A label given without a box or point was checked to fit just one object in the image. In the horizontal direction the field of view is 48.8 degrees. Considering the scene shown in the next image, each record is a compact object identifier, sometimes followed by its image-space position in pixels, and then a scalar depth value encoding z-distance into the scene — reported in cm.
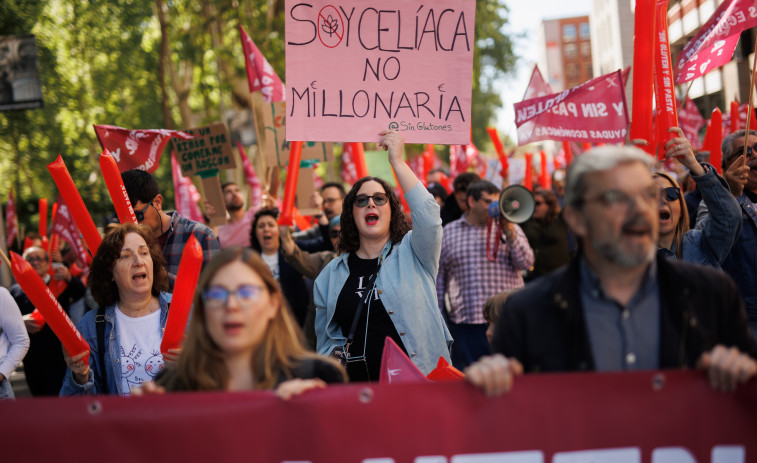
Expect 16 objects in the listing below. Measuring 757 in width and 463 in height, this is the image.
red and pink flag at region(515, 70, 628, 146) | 659
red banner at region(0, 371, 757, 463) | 244
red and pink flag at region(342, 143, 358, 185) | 1348
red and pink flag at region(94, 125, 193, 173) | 647
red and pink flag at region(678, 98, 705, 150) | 1147
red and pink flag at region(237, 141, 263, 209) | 1290
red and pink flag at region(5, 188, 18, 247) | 1512
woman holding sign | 404
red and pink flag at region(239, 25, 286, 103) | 842
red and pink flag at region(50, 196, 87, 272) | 1038
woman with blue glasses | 257
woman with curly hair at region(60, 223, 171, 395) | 374
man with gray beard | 235
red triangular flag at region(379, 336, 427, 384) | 332
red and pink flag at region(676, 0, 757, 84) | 548
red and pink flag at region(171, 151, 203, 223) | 1012
